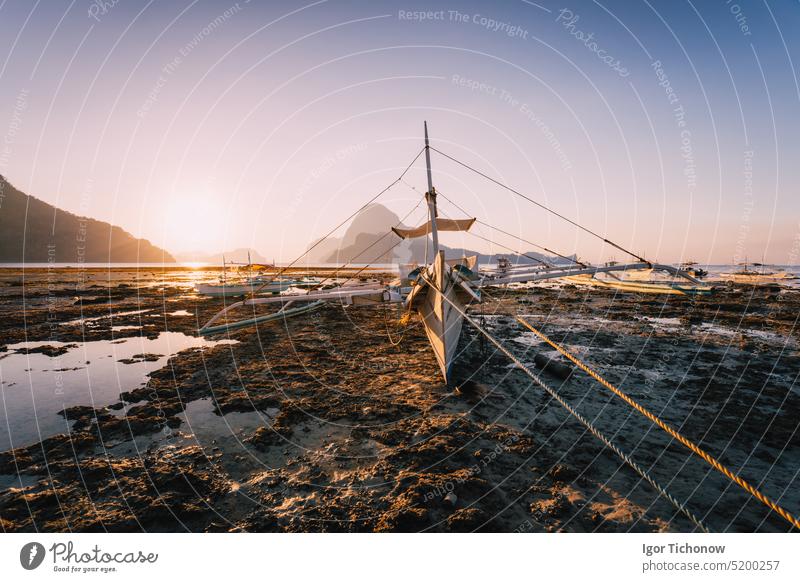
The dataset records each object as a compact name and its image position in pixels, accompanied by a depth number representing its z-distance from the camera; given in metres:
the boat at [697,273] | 44.92
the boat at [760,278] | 49.71
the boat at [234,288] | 27.86
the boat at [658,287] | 29.46
